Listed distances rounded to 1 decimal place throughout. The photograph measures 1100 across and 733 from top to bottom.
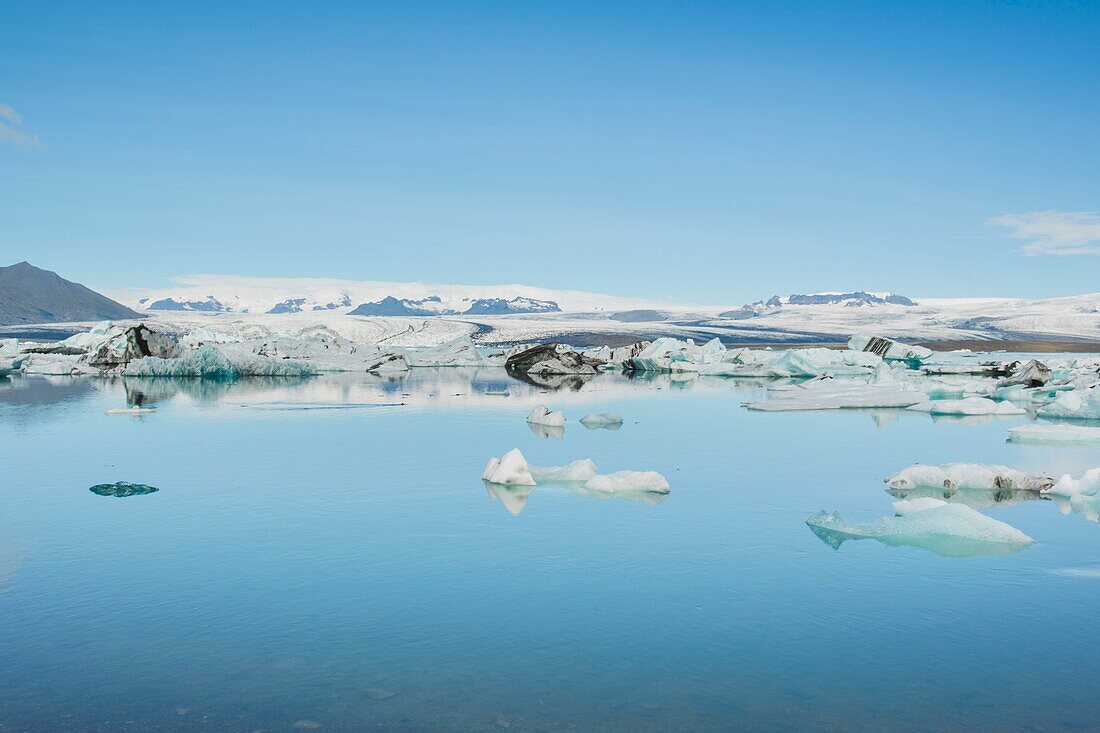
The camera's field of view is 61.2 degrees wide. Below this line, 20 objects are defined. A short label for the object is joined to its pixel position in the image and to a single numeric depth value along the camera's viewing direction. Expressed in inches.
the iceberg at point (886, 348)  1108.5
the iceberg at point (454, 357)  1104.8
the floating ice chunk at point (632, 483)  258.5
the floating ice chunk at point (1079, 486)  247.0
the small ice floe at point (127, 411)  470.9
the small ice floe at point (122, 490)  250.3
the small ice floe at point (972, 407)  502.5
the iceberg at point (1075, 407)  488.1
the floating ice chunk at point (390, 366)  956.8
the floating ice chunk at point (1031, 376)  740.6
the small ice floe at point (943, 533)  193.5
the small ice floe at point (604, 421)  440.8
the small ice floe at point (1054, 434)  371.2
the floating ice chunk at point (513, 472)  265.7
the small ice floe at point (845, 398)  539.8
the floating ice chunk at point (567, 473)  269.6
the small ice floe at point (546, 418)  423.5
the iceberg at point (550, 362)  1035.3
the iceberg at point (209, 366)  810.2
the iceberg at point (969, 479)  263.6
